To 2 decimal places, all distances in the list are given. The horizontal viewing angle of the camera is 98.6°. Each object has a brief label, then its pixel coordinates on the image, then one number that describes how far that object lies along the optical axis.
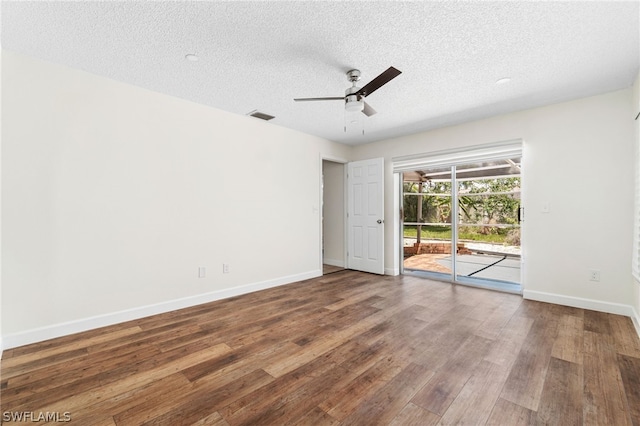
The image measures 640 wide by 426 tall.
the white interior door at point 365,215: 5.16
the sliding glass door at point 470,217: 4.37
